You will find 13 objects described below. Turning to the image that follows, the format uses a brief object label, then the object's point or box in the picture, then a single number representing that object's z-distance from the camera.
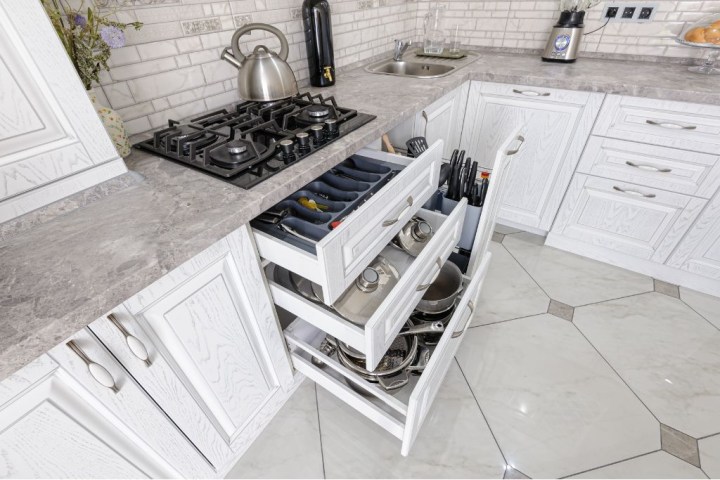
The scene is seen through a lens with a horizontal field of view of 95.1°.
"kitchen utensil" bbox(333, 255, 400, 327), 0.92
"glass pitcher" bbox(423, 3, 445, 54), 2.08
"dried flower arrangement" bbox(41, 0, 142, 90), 0.77
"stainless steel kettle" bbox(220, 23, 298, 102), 1.05
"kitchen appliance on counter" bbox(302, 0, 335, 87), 1.31
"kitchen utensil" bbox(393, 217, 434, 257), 1.13
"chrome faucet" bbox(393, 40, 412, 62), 1.93
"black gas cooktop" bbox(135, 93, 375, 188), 0.83
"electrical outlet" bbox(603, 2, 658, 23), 1.62
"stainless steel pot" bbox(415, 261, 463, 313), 1.32
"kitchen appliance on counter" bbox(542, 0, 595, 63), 1.63
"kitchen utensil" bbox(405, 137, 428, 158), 1.34
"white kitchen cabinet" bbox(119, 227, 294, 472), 0.64
